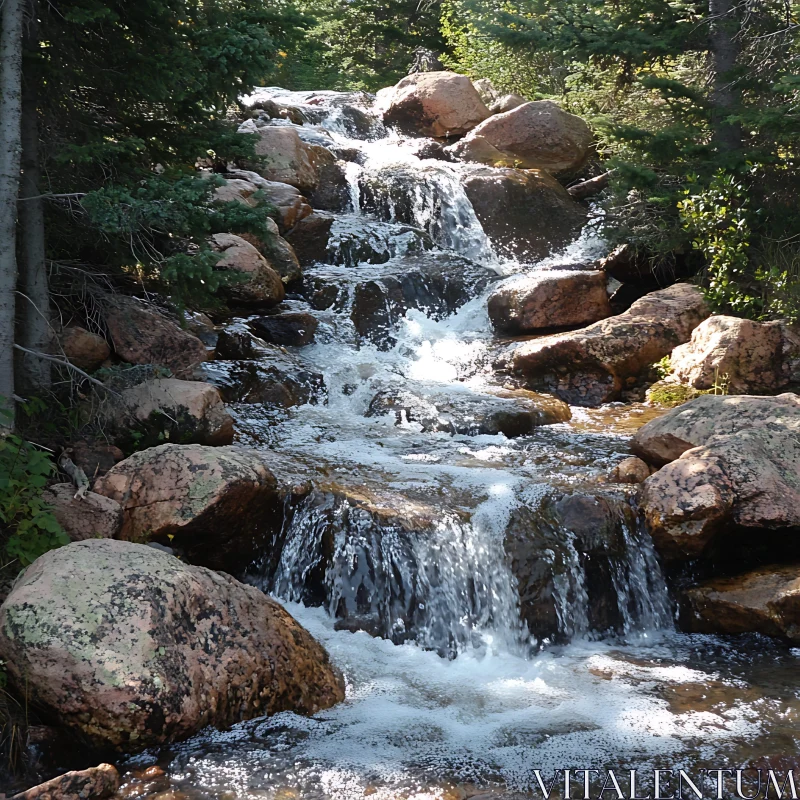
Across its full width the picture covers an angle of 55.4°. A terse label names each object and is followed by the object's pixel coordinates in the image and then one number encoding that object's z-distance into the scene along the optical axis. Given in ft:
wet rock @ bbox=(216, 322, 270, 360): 27.63
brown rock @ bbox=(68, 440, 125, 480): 18.49
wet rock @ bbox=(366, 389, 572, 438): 25.09
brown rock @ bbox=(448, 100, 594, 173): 47.11
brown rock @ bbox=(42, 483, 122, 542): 16.15
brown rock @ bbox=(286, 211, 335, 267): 37.27
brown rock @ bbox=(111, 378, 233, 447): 20.48
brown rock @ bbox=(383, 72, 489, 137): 51.44
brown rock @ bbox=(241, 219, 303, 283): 33.09
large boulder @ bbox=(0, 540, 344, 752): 11.53
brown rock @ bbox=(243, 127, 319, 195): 41.55
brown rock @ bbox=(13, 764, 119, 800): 10.28
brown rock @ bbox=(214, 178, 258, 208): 34.01
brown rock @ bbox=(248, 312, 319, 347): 30.50
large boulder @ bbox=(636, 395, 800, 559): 17.52
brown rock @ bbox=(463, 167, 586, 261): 41.68
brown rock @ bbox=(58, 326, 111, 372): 20.92
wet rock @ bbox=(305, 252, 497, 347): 33.45
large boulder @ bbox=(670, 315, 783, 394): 27.02
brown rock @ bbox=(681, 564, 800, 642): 16.48
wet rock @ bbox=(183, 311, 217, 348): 27.09
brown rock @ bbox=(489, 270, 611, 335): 32.83
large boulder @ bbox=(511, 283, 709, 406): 28.91
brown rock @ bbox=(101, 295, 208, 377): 22.81
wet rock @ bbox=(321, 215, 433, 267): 37.99
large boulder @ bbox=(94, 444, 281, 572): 16.61
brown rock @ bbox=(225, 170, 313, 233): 37.29
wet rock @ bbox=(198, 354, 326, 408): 26.12
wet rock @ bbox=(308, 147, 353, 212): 42.85
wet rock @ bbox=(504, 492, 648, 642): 17.57
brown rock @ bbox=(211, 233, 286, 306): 29.40
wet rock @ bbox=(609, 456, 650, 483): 20.36
